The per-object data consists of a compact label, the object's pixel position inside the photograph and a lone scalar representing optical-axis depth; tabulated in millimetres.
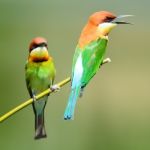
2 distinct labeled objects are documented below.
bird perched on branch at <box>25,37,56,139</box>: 6672
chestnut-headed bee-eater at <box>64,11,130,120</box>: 6668
